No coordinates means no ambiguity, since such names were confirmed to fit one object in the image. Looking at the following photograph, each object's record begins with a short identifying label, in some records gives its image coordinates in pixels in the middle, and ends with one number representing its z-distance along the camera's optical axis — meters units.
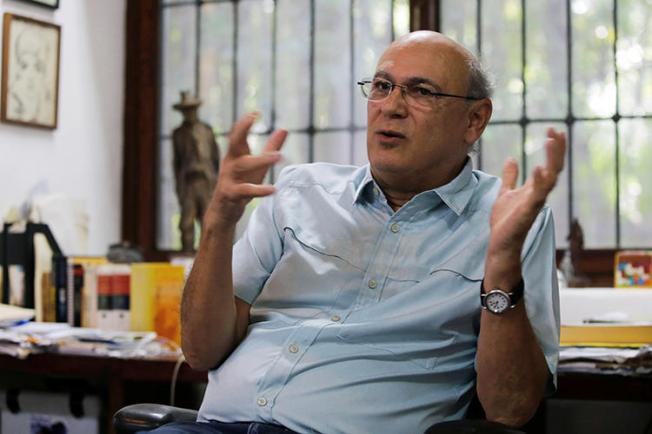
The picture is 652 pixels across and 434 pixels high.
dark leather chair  1.65
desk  2.23
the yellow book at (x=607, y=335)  2.03
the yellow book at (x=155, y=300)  2.56
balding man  1.60
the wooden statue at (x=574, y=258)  2.76
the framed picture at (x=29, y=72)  3.09
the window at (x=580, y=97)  2.97
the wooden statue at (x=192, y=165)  3.34
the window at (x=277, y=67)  3.34
